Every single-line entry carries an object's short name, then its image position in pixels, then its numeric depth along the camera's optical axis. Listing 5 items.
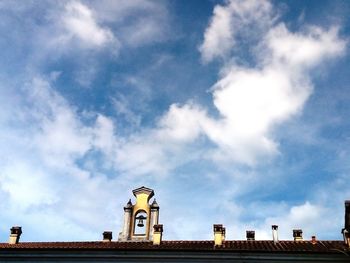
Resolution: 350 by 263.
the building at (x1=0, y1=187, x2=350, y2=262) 19.16
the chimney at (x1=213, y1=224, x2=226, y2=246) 21.30
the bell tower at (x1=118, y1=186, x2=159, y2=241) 23.48
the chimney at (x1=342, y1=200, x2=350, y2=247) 20.39
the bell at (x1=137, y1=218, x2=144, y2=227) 23.91
